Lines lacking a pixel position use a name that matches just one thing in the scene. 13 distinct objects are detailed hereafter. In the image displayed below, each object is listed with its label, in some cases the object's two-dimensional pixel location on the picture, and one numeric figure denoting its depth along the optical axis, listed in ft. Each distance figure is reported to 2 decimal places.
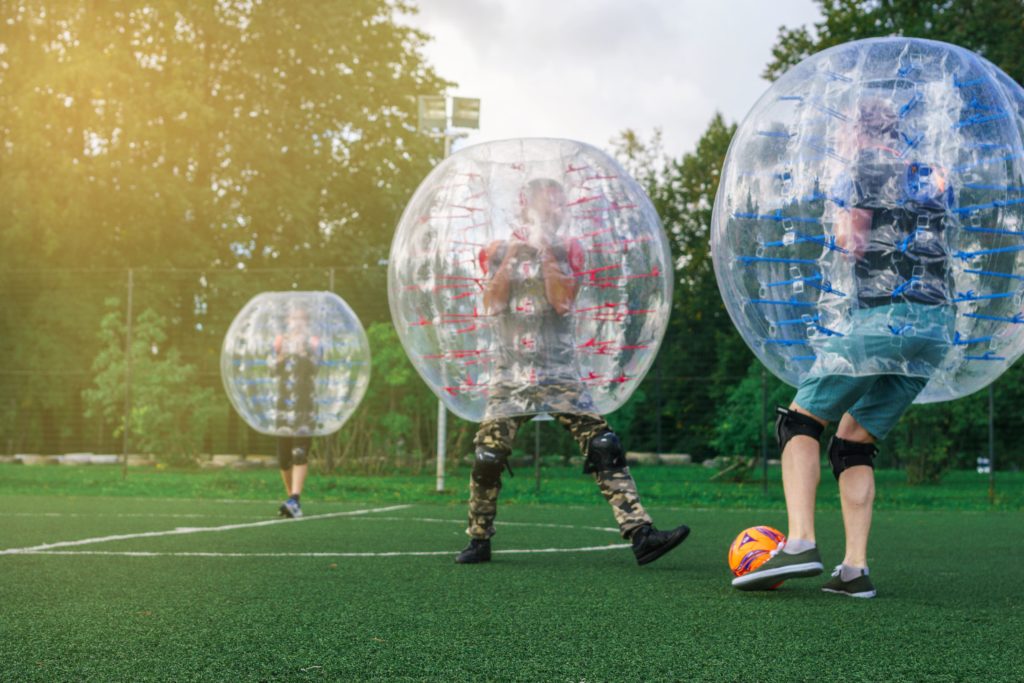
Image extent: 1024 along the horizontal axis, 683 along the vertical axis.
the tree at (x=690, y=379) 50.34
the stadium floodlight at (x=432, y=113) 41.34
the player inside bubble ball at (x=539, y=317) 15.57
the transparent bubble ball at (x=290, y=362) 27.96
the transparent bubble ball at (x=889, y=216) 12.30
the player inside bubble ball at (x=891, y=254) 12.28
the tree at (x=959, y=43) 54.19
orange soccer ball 14.42
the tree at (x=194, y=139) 74.79
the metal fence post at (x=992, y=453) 42.32
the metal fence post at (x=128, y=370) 49.39
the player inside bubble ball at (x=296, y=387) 27.89
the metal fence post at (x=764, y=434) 43.77
